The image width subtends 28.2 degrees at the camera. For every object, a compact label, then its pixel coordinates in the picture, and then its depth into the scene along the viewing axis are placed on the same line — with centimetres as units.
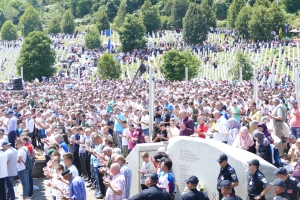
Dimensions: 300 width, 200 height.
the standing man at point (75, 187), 902
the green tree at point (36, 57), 6606
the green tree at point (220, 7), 10806
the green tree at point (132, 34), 8575
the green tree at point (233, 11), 9144
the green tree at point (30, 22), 11962
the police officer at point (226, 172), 940
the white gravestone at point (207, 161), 984
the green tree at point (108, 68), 5838
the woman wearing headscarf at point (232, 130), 1256
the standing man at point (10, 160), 1262
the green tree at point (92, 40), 9062
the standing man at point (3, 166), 1233
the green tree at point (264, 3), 9304
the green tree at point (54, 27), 11606
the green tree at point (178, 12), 10406
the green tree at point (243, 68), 4908
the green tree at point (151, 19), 10119
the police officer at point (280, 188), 825
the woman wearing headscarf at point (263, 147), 1114
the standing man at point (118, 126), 1655
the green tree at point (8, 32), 11694
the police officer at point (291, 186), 905
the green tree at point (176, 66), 5122
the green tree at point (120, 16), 10965
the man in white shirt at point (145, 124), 1633
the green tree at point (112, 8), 12562
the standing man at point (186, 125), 1312
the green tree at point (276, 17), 8144
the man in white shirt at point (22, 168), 1316
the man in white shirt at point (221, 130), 1284
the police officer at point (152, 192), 822
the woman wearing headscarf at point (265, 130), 1178
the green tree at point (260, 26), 7906
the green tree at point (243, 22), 8350
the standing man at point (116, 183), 930
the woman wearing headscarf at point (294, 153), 1182
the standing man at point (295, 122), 1509
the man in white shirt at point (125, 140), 1513
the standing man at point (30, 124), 1976
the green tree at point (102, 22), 11094
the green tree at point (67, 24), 11344
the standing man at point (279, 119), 1457
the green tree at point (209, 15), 9525
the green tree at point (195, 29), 8700
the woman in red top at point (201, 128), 1316
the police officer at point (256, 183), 916
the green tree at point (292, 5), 10069
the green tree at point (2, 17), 14500
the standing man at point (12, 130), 1747
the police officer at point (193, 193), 855
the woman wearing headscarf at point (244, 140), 1139
